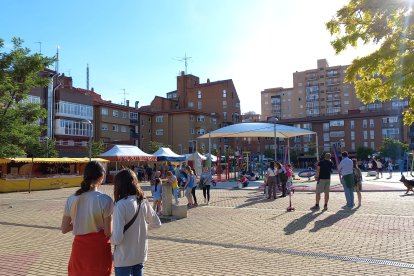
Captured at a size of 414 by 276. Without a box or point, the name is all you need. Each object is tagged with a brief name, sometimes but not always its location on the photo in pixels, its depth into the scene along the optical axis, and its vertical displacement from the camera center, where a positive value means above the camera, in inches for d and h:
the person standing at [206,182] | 680.4 -33.8
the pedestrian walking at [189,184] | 644.7 -33.9
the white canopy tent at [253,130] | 1305.4 +93.1
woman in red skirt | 158.2 -23.9
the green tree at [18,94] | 739.4 +125.7
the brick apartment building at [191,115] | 3043.8 +346.3
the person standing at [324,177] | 563.5 -22.5
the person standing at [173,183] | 578.0 -28.8
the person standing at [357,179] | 599.5 -29.0
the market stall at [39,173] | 1153.5 -30.3
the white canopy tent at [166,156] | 1529.3 +20.3
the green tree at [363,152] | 3510.6 +59.5
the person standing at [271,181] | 717.9 -34.7
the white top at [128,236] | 159.6 -27.6
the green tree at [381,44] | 247.8 +70.5
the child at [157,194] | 557.9 -41.6
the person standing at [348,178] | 564.4 -24.1
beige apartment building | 3720.5 +490.8
